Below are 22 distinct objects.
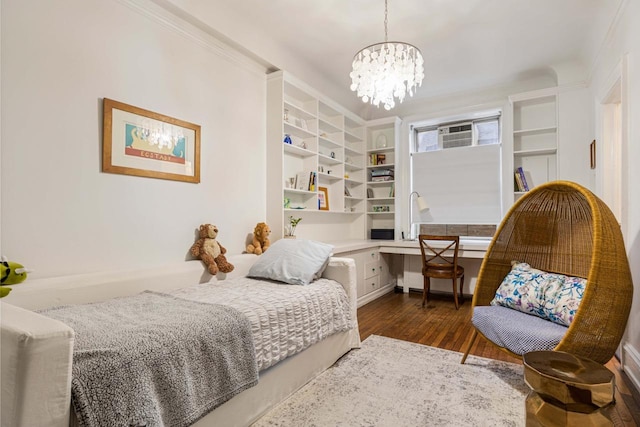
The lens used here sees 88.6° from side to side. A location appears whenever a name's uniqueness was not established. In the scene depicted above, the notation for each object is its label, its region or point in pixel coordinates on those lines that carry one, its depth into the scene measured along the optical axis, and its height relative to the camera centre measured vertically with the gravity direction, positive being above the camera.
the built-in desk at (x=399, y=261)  3.62 -0.60
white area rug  1.62 -1.00
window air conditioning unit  4.31 +1.07
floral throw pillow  1.81 -0.47
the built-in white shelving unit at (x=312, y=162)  3.17 +0.64
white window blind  4.06 +0.41
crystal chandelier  2.24 +1.02
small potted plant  3.30 -0.13
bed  0.87 -0.44
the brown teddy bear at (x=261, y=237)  2.96 -0.19
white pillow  2.28 -0.34
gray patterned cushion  1.65 -0.62
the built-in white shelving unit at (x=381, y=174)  4.67 +0.60
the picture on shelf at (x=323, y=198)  3.91 +0.21
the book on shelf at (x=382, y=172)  4.68 +0.63
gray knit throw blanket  1.00 -0.51
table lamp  4.28 +0.12
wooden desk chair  3.52 -0.53
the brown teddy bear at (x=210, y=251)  2.40 -0.26
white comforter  1.64 -0.53
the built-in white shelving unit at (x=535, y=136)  3.75 +0.94
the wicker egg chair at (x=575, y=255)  1.55 -0.25
